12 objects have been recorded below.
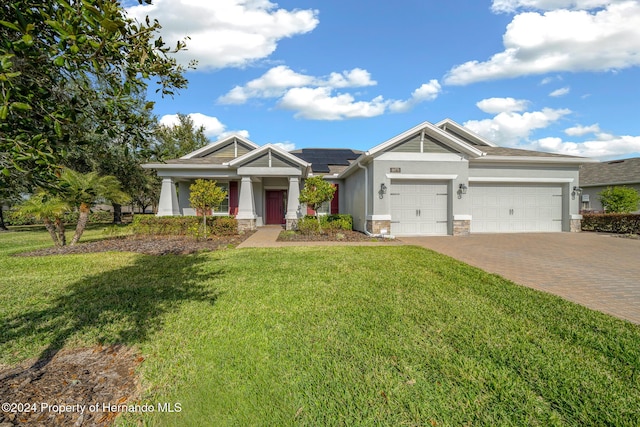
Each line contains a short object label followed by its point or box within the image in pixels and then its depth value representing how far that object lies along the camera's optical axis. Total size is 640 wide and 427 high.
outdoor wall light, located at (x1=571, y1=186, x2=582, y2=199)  13.94
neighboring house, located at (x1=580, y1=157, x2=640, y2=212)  20.28
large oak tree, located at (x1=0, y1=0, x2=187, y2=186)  1.48
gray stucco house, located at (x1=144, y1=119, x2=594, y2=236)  12.66
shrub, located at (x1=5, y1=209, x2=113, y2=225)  22.33
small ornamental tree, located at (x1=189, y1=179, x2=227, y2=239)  11.70
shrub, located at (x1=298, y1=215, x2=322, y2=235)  12.77
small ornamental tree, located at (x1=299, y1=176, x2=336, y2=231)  13.01
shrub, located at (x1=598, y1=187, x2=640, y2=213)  14.25
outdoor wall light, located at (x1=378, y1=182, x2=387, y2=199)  12.55
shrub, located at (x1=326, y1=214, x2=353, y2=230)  14.16
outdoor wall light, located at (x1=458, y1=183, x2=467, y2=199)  12.82
